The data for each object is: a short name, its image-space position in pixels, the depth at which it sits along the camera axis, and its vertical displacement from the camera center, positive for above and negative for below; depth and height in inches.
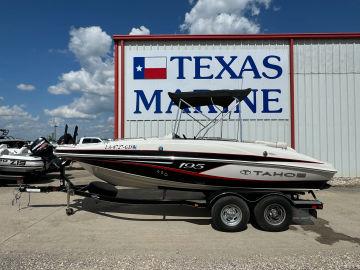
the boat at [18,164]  477.4 -29.3
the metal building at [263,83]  505.4 +78.1
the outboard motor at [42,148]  314.0 -5.9
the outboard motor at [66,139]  321.6 +1.6
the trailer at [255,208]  265.1 -47.5
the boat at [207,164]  271.7 -16.8
